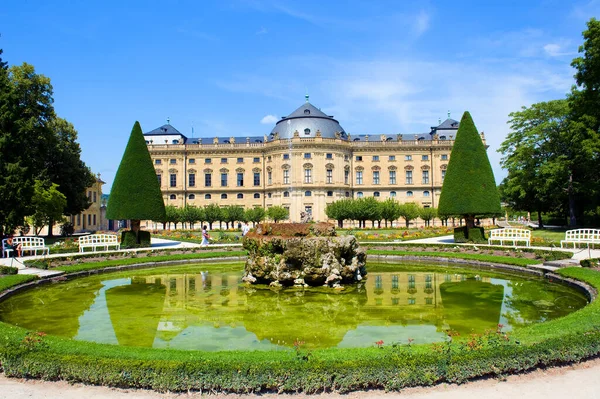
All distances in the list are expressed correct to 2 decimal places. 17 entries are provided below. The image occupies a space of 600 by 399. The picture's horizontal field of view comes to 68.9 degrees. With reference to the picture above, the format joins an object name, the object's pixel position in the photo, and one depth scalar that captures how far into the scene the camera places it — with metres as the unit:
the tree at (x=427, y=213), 48.00
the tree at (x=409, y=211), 47.20
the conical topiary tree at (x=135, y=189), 24.08
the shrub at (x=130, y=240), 24.25
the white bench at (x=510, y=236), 21.35
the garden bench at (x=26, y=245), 18.80
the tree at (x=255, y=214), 47.06
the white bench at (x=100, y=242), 21.94
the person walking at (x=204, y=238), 26.26
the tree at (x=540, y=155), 35.09
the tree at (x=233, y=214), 47.69
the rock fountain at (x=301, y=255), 12.76
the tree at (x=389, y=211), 44.49
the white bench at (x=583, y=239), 18.09
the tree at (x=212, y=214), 47.03
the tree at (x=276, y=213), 45.88
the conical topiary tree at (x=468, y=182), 24.53
